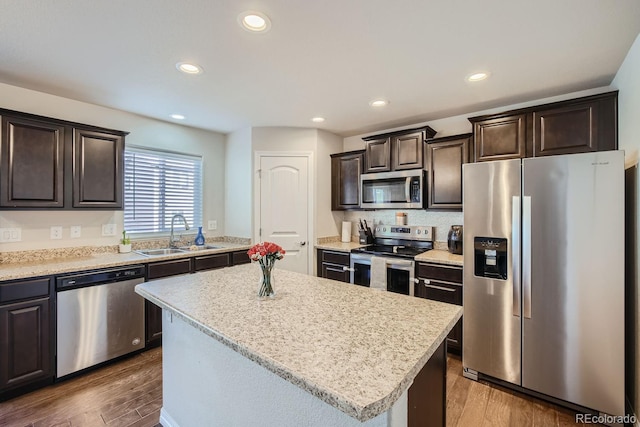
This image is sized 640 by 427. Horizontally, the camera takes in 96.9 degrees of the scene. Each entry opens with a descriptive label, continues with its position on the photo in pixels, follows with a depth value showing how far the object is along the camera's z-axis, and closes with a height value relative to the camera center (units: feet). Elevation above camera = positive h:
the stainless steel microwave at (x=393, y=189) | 10.77 +1.03
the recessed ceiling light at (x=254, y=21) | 5.23 +3.70
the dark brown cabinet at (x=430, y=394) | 3.60 -2.53
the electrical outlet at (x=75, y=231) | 9.35 -0.52
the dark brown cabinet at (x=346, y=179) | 12.64 +1.63
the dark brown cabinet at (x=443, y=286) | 8.79 -2.27
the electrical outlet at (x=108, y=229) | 10.04 -0.51
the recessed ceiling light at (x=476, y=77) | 7.50 +3.72
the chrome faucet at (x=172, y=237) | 11.63 -0.85
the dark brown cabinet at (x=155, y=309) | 9.22 -3.06
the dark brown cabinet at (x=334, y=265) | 11.48 -2.08
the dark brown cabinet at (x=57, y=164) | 7.56 +1.52
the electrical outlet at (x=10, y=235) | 8.10 -0.56
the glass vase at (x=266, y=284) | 5.21 -1.28
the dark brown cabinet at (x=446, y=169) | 9.89 +1.66
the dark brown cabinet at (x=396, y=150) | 10.80 +2.62
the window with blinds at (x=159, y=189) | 10.88 +1.09
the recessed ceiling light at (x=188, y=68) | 7.04 +3.75
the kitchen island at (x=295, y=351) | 2.79 -1.54
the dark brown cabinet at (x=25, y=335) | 6.74 -2.97
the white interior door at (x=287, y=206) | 12.46 +0.40
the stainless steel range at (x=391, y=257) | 10.00 -1.55
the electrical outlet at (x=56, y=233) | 8.97 -0.56
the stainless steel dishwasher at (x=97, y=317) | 7.58 -2.94
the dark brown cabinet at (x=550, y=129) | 7.49 +2.46
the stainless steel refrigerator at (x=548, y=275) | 6.19 -1.48
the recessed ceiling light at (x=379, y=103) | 9.40 +3.80
